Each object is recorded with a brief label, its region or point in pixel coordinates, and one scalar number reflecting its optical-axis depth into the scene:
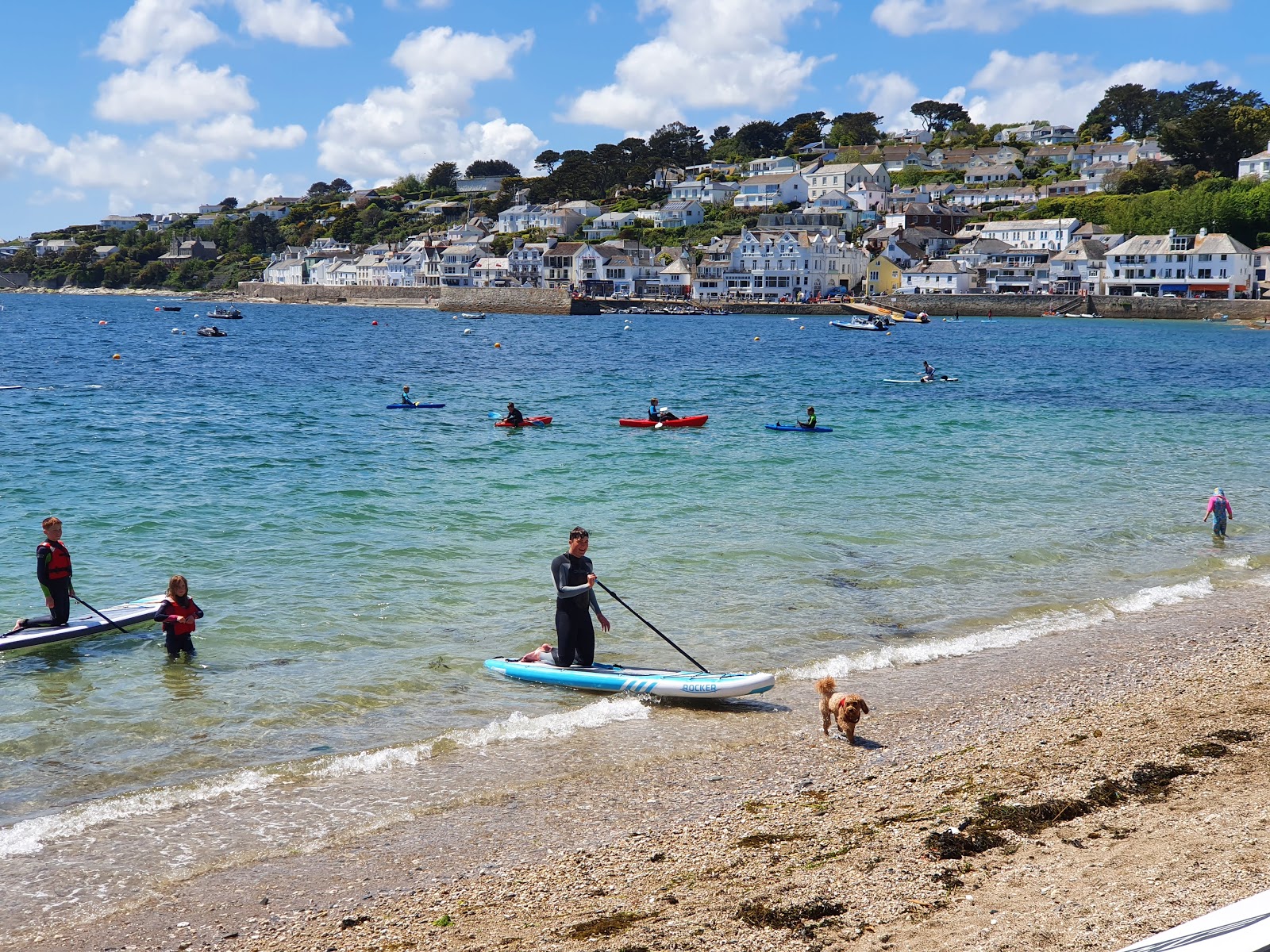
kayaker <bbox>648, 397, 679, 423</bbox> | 34.91
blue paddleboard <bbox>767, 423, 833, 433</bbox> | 34.22
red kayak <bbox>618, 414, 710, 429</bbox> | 34.81
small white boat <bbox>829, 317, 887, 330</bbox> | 104.94
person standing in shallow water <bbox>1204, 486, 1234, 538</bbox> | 18.97
